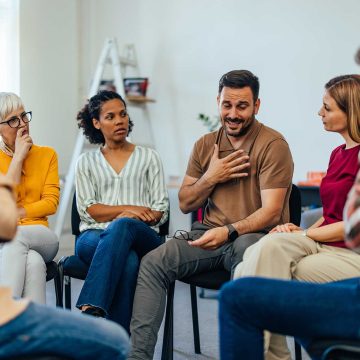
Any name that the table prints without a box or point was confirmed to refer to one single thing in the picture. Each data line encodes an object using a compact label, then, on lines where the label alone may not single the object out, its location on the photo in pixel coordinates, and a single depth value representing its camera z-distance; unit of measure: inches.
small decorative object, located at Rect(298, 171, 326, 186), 141.4
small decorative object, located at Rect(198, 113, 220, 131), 167.7
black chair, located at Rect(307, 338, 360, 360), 50.9
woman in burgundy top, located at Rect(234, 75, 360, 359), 70.9
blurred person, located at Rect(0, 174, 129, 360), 45.4
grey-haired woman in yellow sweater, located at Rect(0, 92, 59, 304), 88.7
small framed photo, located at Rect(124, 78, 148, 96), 178.7
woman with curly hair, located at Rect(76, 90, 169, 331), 85.0
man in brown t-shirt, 84.1
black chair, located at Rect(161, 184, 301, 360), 85.6
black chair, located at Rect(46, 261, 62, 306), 92.7
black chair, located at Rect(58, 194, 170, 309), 93.5
